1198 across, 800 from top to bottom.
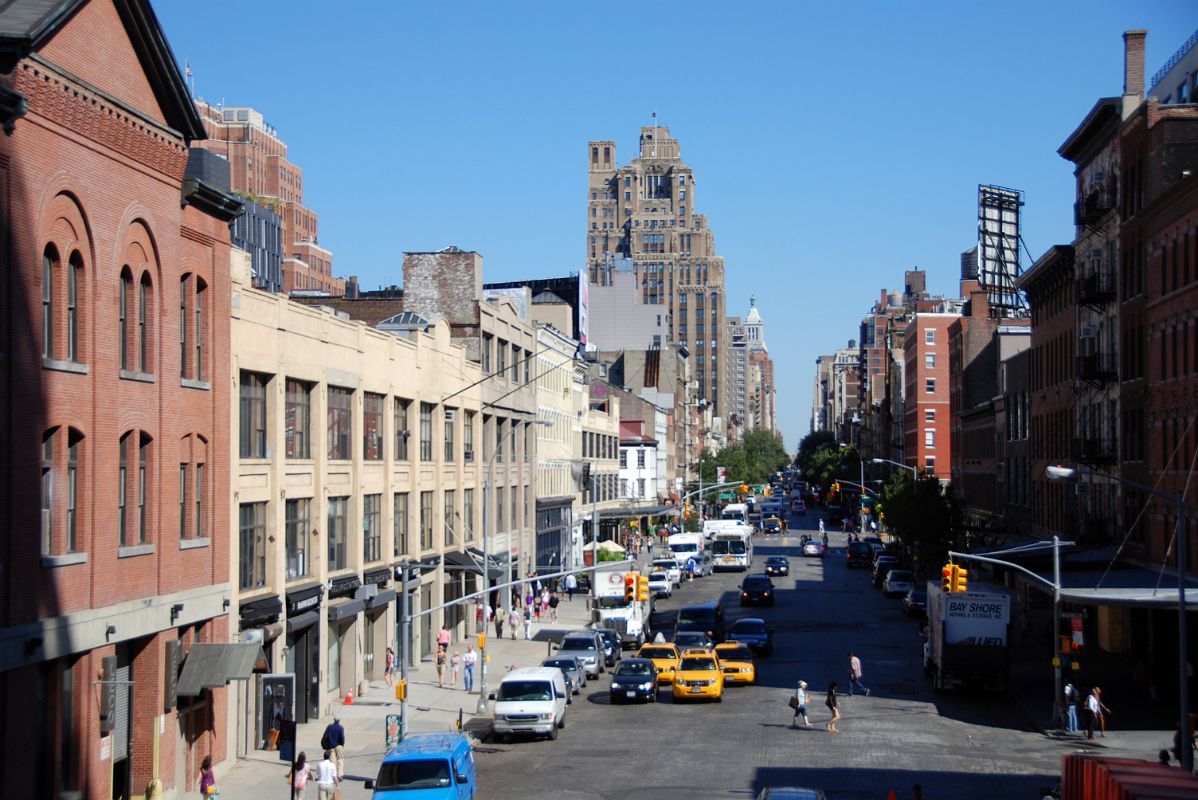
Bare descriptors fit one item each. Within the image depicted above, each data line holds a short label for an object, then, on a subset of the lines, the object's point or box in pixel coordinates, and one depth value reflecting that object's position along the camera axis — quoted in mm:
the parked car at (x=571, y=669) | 49031
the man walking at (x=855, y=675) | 47688
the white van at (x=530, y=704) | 40250
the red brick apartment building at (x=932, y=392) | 132375
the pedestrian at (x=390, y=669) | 50031
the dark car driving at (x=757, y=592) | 78500
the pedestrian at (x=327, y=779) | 30578
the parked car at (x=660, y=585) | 81750
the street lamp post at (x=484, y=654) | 45844
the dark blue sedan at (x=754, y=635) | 58750
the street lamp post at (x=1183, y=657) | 32688
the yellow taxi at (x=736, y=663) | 51344
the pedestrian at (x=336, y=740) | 33594
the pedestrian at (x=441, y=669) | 51594
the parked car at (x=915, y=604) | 74250
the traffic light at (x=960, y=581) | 46312
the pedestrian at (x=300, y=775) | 30531
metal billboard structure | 105938
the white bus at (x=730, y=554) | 104562
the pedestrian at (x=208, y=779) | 30422
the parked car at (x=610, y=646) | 57438
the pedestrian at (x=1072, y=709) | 41219
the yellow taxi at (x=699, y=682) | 47406
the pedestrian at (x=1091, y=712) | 40688
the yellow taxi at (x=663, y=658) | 50978
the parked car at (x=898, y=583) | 83938
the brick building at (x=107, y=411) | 25750
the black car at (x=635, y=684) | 47375
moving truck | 46375
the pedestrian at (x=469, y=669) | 50125
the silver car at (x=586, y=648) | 53688
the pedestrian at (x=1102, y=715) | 41281
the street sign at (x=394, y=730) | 37375
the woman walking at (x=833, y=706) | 41469
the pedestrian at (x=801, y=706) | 41834
